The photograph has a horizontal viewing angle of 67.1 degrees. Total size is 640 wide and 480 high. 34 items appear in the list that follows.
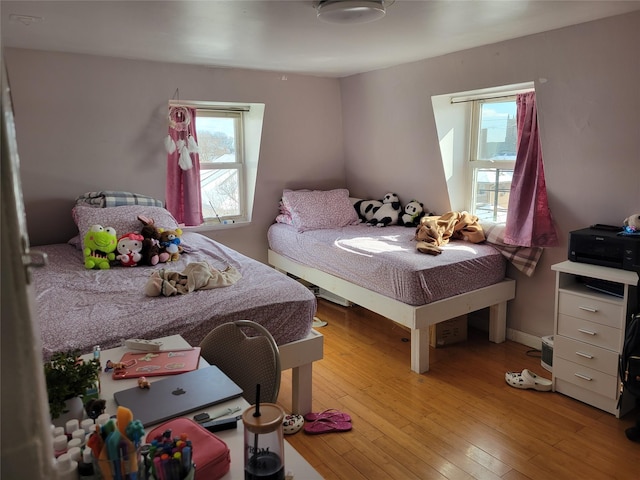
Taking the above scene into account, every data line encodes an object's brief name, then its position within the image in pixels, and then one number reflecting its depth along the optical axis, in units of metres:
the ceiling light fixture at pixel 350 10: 2.26
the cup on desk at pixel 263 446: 0.91
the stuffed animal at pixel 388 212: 4.32
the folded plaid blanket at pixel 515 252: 3.31
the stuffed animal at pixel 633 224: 2.61
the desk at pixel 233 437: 1.03
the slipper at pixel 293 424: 2.45
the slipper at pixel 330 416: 2.55
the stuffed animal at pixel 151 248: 3.13
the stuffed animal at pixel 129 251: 3.08
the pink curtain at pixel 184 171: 4.13
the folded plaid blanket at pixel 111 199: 3.54
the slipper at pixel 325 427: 2.46
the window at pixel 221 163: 4.43
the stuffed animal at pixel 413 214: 4.18
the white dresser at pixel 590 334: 2.49
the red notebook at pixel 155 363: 1.47
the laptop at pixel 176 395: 1.24
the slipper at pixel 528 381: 2.85
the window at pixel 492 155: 3.69
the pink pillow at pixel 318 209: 4.31
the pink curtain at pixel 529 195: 3.21
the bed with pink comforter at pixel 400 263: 3.04
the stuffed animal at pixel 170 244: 3.21
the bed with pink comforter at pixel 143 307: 2.00
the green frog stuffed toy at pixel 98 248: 2.99
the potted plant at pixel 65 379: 1.11
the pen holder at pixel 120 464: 0.87
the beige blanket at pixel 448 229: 3.55
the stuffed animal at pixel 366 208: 4.49
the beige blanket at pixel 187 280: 2.41
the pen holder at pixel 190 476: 0.91
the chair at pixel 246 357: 1.53
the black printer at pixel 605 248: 2.48
